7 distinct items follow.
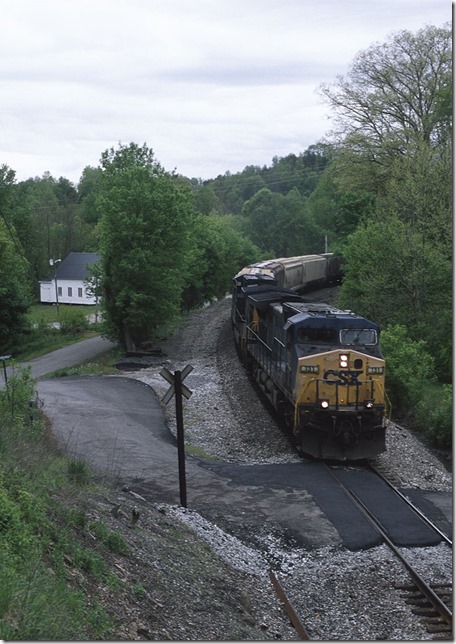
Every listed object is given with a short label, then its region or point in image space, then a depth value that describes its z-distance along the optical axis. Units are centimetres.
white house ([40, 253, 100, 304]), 8806
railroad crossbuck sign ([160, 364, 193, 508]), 1516
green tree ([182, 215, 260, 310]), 6248
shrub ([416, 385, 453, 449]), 2252
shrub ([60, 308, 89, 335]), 5956
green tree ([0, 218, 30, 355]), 5159
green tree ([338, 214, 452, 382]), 3241
